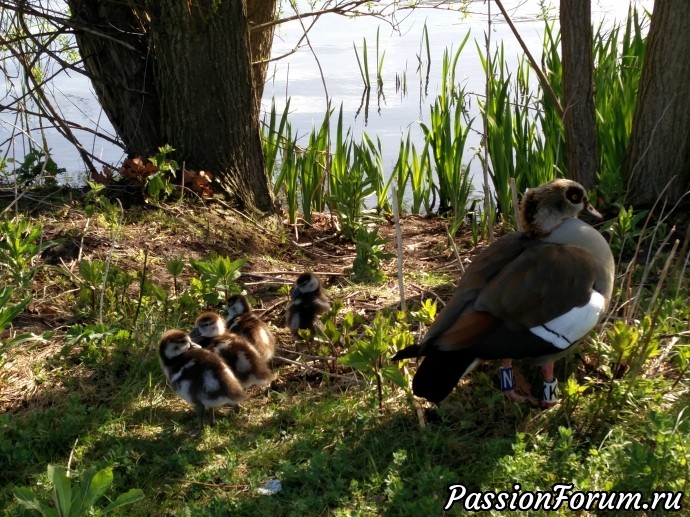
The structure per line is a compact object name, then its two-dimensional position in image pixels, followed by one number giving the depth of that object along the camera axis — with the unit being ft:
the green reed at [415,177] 24.77
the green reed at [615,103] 20.10
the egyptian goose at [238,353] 14.25
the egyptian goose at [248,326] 15.17
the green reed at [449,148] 22.67
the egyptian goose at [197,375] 13.34
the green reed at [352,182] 21.80
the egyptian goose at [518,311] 12.17
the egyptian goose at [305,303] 16.22
